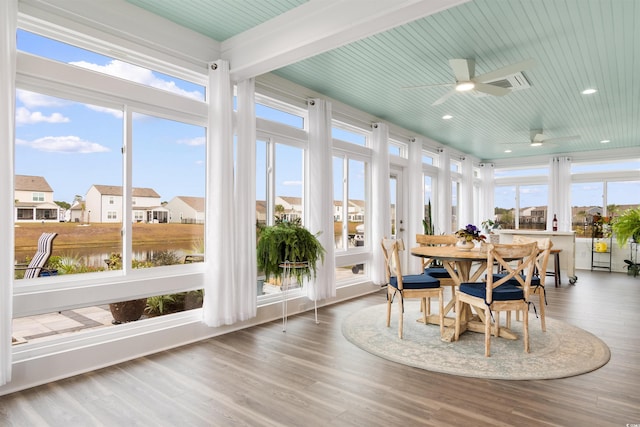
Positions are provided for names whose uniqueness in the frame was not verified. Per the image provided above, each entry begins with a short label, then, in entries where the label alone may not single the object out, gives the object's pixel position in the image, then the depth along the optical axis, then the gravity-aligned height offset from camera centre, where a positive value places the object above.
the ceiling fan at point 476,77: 3.73 +1.48
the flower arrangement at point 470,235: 4.29 -0.20
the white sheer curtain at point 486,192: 11.21 +0.74
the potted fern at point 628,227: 7.90 -0.22
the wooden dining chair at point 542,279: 3.92 -0.66
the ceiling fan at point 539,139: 7.18 +1.48
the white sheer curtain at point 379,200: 6.52 +0.30
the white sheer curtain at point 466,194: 9.86 +0.60
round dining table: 3.85 -0.60
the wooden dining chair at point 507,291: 3.44 -0.69
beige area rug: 3.12 -1.25
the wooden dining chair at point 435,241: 4.90 -0.33
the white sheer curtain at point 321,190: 5.28 +0.39
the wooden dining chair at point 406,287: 4.00 -0.74
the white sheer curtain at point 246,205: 4.15 +0.14
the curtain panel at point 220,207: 3.92 +0.11
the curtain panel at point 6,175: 2.56 +0.30
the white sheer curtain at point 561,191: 9.85 +0.67
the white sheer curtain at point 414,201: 7.72 +0.33
